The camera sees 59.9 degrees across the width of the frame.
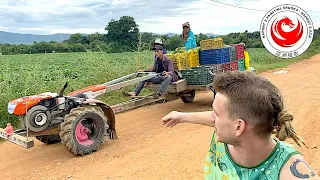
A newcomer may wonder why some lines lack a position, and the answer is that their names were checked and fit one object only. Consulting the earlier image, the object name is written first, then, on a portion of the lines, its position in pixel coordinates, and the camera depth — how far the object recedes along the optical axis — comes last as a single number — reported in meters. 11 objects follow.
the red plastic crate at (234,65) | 6.89
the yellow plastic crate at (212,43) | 6.56
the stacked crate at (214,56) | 6.56
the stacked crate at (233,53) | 6.87
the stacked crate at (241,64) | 7.21
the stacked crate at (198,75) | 6.23
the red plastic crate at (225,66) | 6.60
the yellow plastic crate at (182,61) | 6.53
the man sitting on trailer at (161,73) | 6.09
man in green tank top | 1.23
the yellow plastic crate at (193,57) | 6.68
